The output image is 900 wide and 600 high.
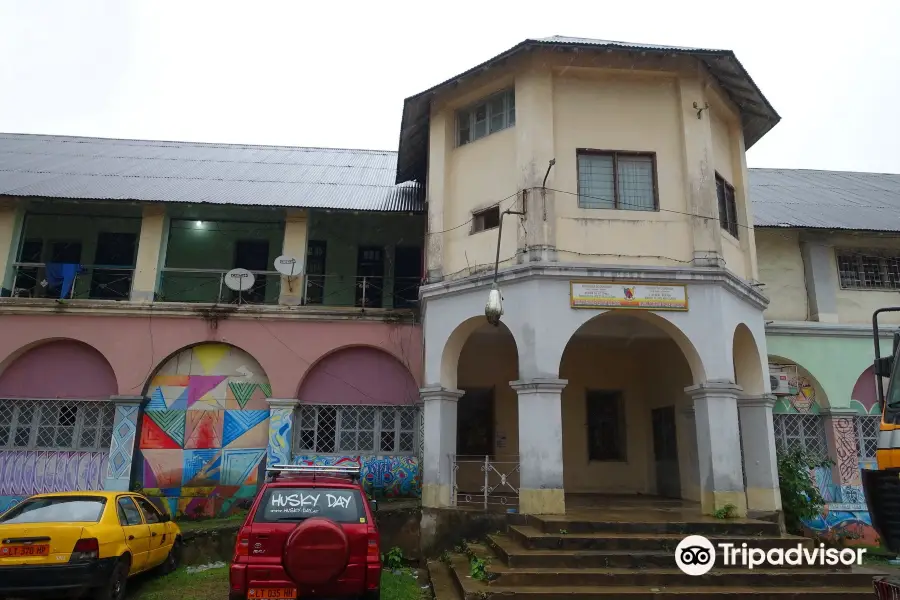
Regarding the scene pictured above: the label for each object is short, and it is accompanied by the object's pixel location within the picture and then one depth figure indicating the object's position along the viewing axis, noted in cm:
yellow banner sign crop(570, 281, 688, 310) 1105
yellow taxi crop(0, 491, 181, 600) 729
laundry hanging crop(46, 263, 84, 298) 1494
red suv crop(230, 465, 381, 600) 657
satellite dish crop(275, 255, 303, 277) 1451
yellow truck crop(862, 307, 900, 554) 693
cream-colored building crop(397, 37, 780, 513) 1086
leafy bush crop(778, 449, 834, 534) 1231
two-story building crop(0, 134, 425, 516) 1391
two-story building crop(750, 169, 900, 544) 1488
